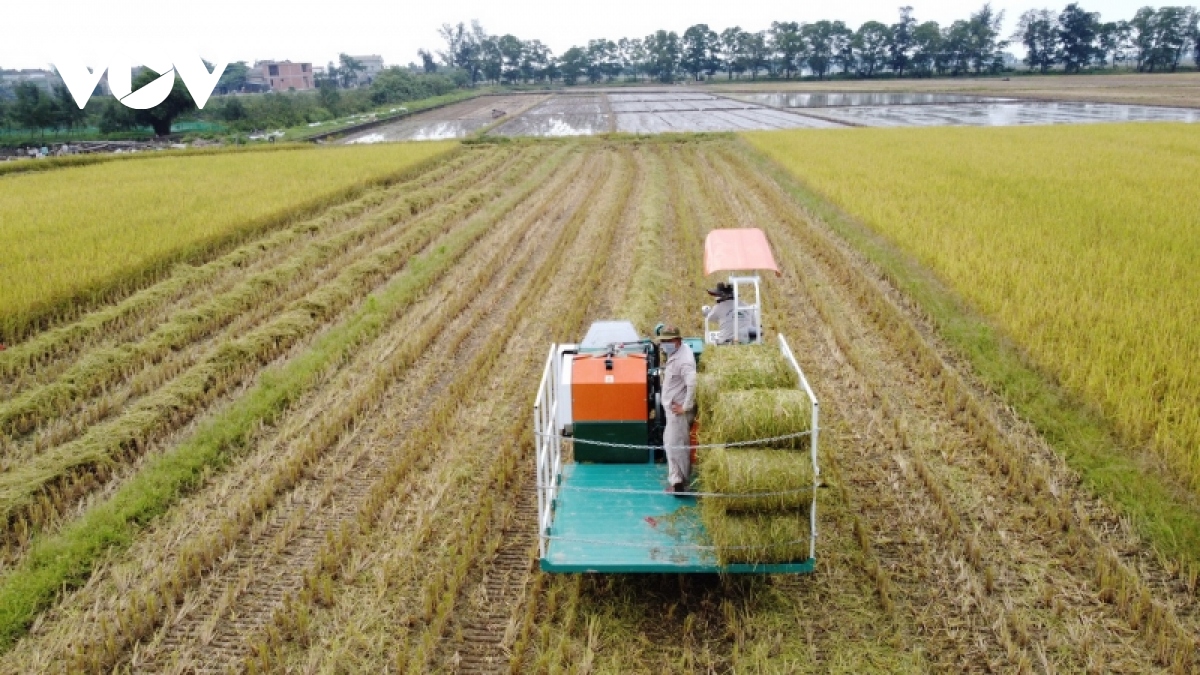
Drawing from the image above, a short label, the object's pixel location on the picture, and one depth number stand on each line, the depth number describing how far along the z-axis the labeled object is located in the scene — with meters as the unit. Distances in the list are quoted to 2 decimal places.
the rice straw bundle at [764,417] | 5.40
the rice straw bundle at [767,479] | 5.19
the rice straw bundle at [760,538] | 5.14
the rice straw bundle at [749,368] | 5.94
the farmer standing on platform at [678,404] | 5.86
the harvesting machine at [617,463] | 5.17
